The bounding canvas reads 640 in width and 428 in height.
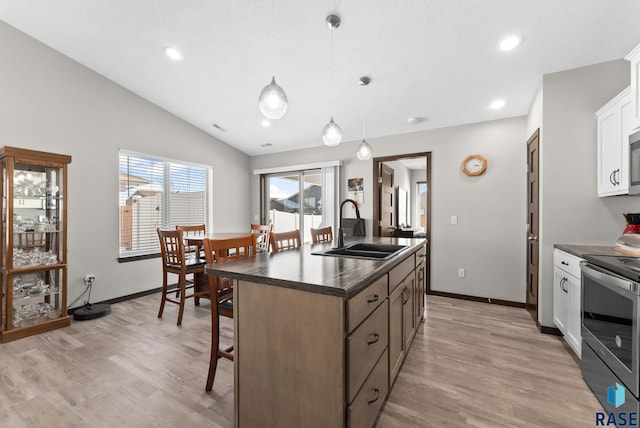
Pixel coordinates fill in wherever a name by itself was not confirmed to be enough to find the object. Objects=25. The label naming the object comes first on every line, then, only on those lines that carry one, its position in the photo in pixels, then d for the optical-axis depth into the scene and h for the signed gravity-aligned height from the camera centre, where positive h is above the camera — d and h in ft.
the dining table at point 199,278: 11.22 -2.64
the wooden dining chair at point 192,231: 13.49 -0.89
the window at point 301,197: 16.10 +1.11
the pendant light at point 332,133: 7.38 +2.29
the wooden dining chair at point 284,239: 7.52 -0.76
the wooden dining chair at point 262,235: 13.26 -1.04
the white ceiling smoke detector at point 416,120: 12.28 +4.30
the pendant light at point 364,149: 9.74 +2.33
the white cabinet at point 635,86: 6.35 +3.02
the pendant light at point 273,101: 5.70 +2.36
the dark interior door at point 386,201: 15.30 +0.79
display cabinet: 8.75 -0.99
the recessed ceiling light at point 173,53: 9.56 +5.71
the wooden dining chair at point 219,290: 5.88 -1.74
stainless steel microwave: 6.47 +1.25
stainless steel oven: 4.70 -2.08
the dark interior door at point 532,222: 9.82 -0.30
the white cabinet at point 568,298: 7.11 -2.36
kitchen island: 3.81 -1.95
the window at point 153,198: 12.92 +0.82
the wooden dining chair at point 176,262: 9.89 -1.84
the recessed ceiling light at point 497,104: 10.50 +4.31
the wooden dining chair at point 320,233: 9.82 -0.74
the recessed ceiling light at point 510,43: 7.41 +4.77
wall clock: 12.05 +2.22
